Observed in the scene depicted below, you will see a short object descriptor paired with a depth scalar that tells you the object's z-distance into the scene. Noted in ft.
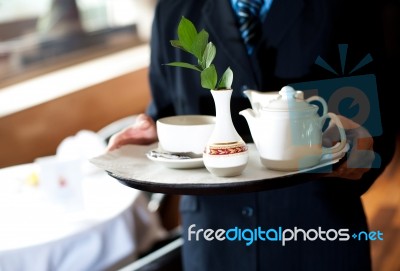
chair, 7.25
